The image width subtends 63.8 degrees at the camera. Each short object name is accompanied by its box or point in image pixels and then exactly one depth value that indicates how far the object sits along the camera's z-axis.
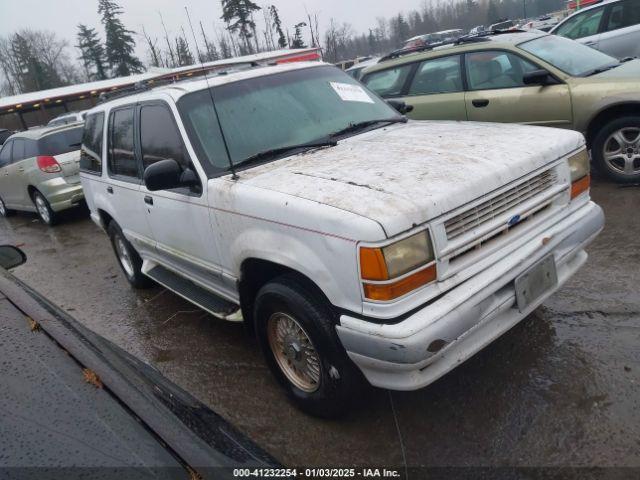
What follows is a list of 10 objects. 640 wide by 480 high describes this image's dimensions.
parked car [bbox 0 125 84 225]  8.67
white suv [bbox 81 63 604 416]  2.25
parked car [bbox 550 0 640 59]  8.86
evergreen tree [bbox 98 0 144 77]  54.94
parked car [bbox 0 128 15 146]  22.84
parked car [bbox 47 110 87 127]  20.22
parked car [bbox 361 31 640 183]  5.36
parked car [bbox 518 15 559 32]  27.64
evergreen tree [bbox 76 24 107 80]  60.12
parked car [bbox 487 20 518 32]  21.54
